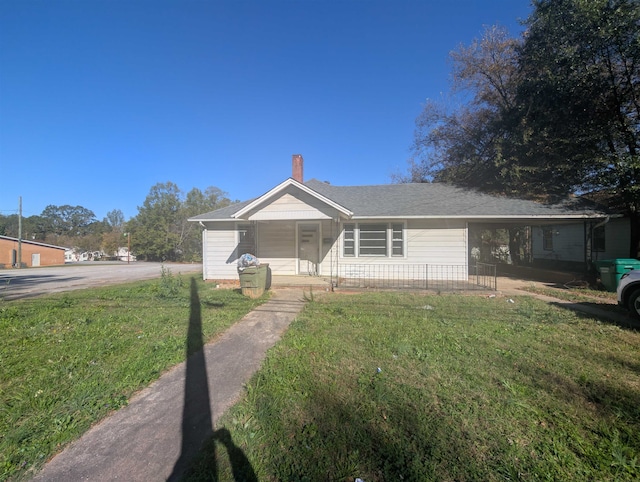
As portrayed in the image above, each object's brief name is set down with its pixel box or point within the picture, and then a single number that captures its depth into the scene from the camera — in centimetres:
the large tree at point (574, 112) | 984
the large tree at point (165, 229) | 4597
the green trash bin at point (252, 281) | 912
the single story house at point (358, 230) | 1084
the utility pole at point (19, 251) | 3819
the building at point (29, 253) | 4231
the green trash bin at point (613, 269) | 890
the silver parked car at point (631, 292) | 641
